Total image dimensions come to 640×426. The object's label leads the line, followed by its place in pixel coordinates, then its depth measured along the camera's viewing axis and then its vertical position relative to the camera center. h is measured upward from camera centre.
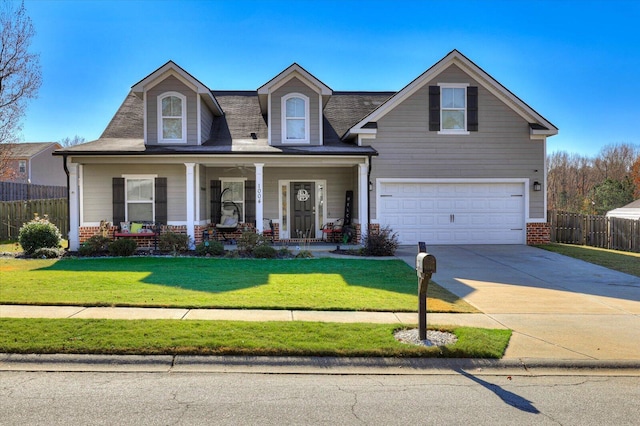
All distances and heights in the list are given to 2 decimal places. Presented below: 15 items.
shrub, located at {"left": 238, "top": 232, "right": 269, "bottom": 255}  14.69 -1.04
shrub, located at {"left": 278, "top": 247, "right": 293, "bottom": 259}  14.56 -1.36
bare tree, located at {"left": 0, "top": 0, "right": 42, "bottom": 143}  18.42 +5.48
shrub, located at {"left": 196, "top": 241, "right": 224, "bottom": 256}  14.64 -1.23
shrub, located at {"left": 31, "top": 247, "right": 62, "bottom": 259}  14.44 -1.34
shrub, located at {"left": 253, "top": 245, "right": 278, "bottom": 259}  14.32 -1.32
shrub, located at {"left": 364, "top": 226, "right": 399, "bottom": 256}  14.72 -1.15
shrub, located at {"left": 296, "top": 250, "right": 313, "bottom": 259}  14.32 -1.40
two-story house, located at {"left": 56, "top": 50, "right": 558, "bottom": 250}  17.14 +1.98
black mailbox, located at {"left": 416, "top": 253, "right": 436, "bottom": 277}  6.10 -0.72
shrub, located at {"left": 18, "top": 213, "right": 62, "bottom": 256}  14.94 -0.85
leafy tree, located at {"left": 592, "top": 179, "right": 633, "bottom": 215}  34.22 +0.84
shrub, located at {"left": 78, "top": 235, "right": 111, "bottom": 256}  14.64 -1.12
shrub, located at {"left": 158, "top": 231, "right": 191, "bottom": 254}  15.09 -1.05
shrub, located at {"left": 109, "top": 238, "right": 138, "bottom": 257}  14.52 -1.17
